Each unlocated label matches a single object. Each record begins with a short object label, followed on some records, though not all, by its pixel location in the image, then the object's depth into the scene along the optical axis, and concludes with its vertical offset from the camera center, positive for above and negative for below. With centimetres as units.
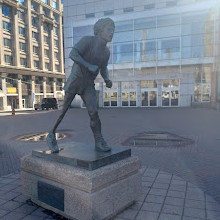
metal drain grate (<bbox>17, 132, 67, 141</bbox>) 1036 -187
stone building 4341 +1007
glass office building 2919 +659
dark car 3559 -85
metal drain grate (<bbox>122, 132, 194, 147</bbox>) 860 -177
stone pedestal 332 -135
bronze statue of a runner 386 +48
